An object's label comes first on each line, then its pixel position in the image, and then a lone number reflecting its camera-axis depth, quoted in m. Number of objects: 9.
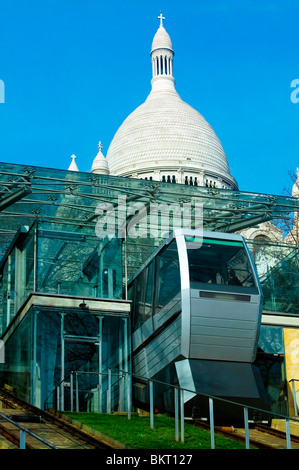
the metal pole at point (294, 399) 23.48
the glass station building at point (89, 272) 23.19
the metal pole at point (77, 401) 20.28
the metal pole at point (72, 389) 20.34
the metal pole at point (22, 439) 12.02
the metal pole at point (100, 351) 22.70
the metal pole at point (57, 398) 20.19
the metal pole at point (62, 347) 22.91
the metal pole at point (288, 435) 14.84
